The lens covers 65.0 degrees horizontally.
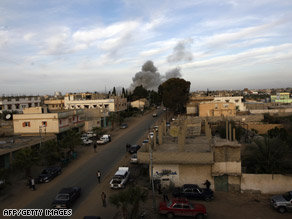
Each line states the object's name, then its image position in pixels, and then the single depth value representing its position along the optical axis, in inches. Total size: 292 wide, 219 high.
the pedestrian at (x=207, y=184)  598.1
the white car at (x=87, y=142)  1180.4
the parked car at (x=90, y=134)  1309.1
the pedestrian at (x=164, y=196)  534.9
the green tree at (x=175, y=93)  2039.9
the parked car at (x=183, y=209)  469.1
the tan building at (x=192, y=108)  2020.4
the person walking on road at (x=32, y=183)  634.2
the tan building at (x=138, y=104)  2922.0
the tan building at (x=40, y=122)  1192.2
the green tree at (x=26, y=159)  692.1
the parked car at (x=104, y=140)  1196.0
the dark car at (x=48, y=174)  692.1
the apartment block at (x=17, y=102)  2365.9
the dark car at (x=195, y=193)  555.1
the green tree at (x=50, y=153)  815.7
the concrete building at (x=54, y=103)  2670.8
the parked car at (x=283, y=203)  499.8
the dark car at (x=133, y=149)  990.4
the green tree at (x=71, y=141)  904.3
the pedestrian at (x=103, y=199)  525.3
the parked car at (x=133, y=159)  843.0
